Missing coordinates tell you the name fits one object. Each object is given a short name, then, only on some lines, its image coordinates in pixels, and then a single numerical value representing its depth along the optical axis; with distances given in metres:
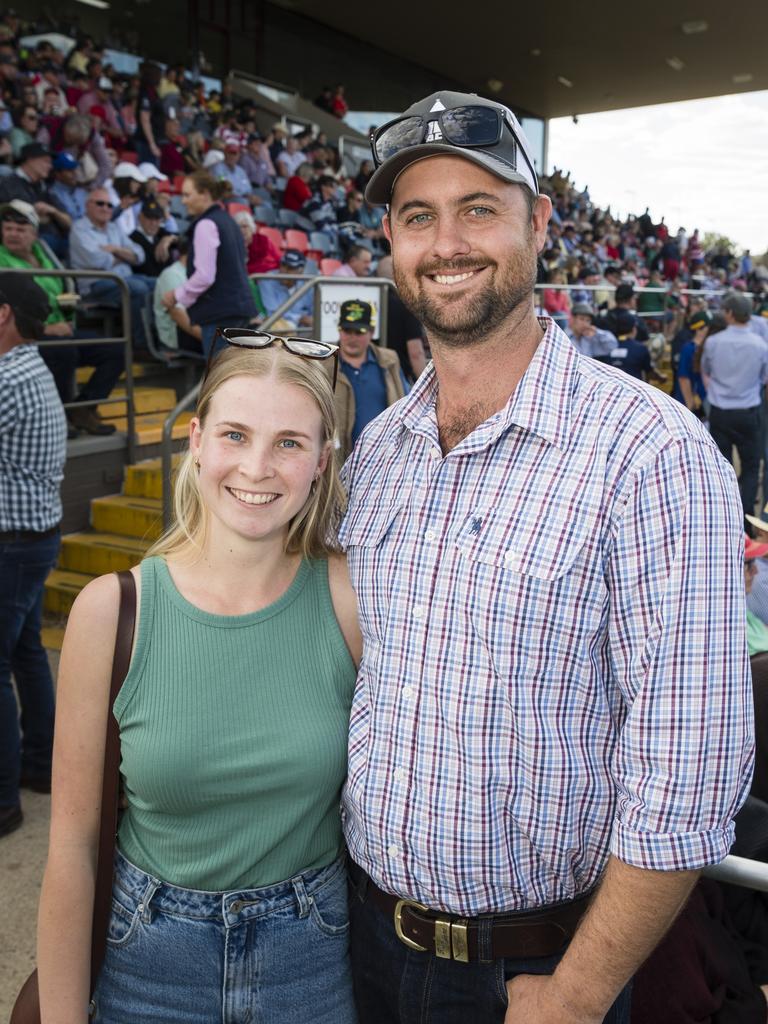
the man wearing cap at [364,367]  5.30
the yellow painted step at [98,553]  5.69
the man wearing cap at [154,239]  8.44
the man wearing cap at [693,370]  8.90
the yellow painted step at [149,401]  7.14
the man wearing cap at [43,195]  7.98
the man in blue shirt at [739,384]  7.57
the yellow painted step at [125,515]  6.03
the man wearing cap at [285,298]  8.16
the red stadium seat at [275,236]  10.88
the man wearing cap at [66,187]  8.77
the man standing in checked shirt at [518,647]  1.21
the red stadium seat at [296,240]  12.22
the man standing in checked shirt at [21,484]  3.48
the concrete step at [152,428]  6.69
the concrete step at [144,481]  6.36
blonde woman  1.47
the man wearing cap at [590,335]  8.55
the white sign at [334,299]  5.91
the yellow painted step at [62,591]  5.65
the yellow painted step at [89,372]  7.12
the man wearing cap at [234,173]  12.83
